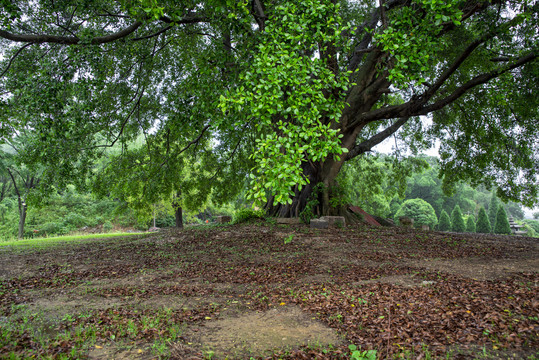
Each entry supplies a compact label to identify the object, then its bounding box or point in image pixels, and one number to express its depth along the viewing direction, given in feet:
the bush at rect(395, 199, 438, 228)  116.88
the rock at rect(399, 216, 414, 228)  48.28
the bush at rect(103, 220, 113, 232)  104.12
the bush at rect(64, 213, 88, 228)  97.35
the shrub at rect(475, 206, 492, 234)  94.99
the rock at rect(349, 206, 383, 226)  43.03
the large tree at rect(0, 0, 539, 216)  17.94
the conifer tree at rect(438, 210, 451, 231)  107.04
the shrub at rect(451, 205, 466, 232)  100.22
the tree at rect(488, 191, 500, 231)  116.13
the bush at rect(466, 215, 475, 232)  102.06
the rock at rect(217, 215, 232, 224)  45.36
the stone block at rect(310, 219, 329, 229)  32.17
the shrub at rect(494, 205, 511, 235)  86.17
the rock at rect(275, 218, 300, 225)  34.60
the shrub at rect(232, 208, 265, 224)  37.30
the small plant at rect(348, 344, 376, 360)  9.08
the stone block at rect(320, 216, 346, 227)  33.37
